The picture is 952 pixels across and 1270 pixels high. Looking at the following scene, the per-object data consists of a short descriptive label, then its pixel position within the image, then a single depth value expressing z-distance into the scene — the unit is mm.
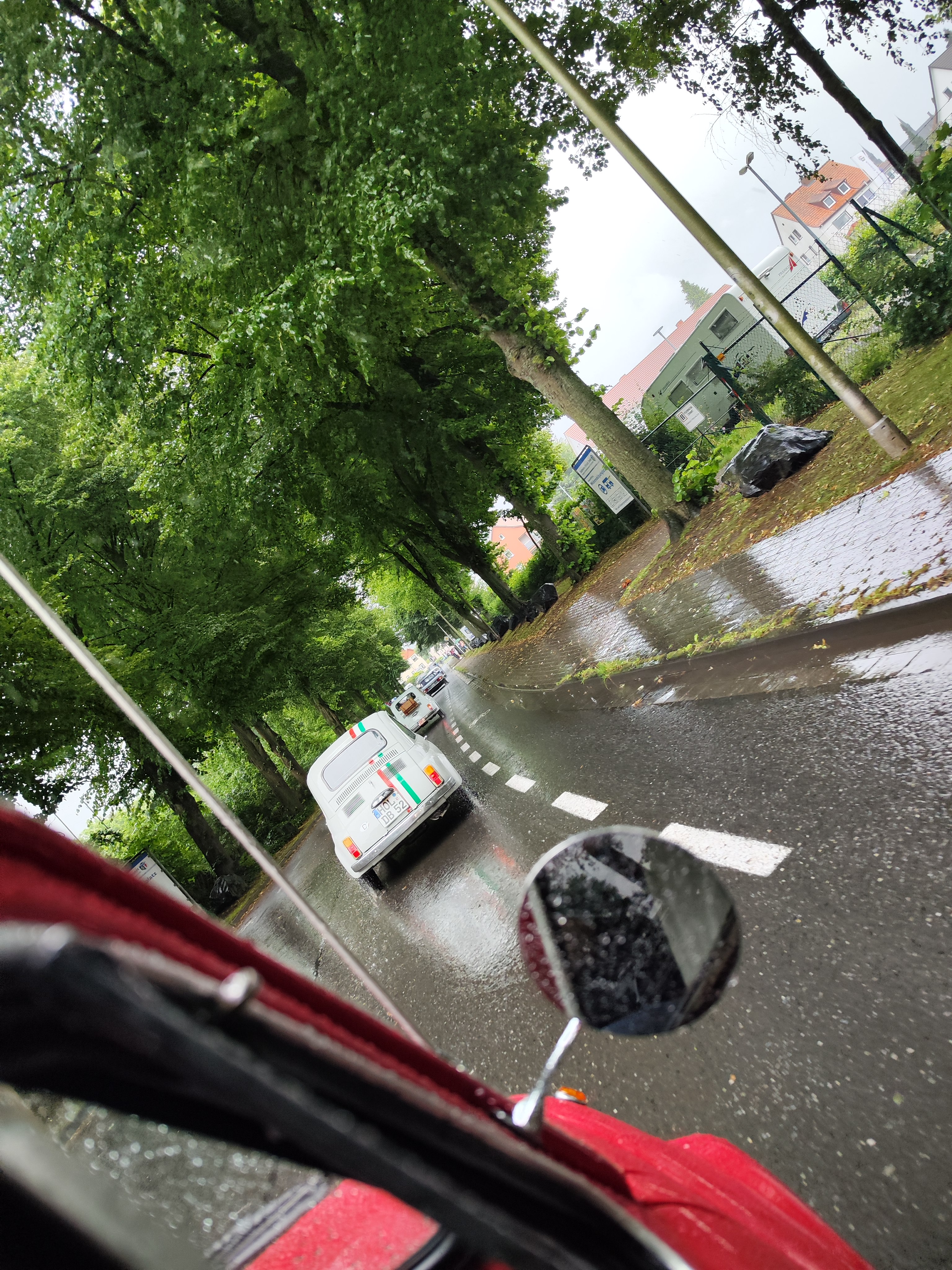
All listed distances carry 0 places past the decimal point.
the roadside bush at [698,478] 12477
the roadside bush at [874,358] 11180
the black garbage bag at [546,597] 22688
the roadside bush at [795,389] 12445
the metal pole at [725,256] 7352
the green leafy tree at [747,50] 11133
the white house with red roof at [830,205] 63625
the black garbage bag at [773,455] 10031
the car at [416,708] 20391
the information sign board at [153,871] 12156
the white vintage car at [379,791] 8047
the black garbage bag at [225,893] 16969
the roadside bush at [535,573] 27755
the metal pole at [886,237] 10422
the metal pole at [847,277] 11148
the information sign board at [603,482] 17453
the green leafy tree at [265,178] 8812
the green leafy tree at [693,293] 142750
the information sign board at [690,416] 16141
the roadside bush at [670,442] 20094
